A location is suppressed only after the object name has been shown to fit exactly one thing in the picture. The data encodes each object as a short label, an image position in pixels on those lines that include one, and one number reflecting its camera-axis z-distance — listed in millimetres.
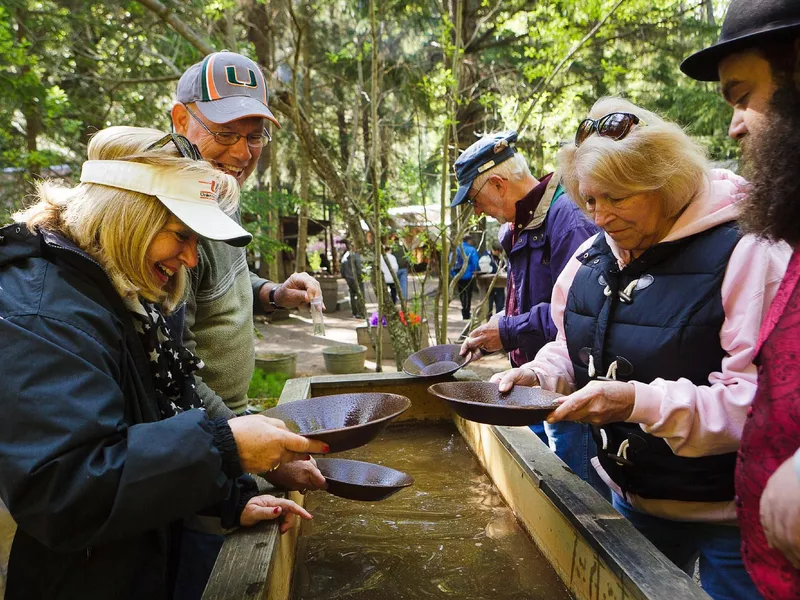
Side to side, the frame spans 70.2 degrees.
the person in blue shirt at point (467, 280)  9281
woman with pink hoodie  1301
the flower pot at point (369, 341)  6980
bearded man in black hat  932
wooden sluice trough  1257
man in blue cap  2273
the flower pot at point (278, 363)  5766
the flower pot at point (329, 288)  11195
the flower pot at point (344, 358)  5906
